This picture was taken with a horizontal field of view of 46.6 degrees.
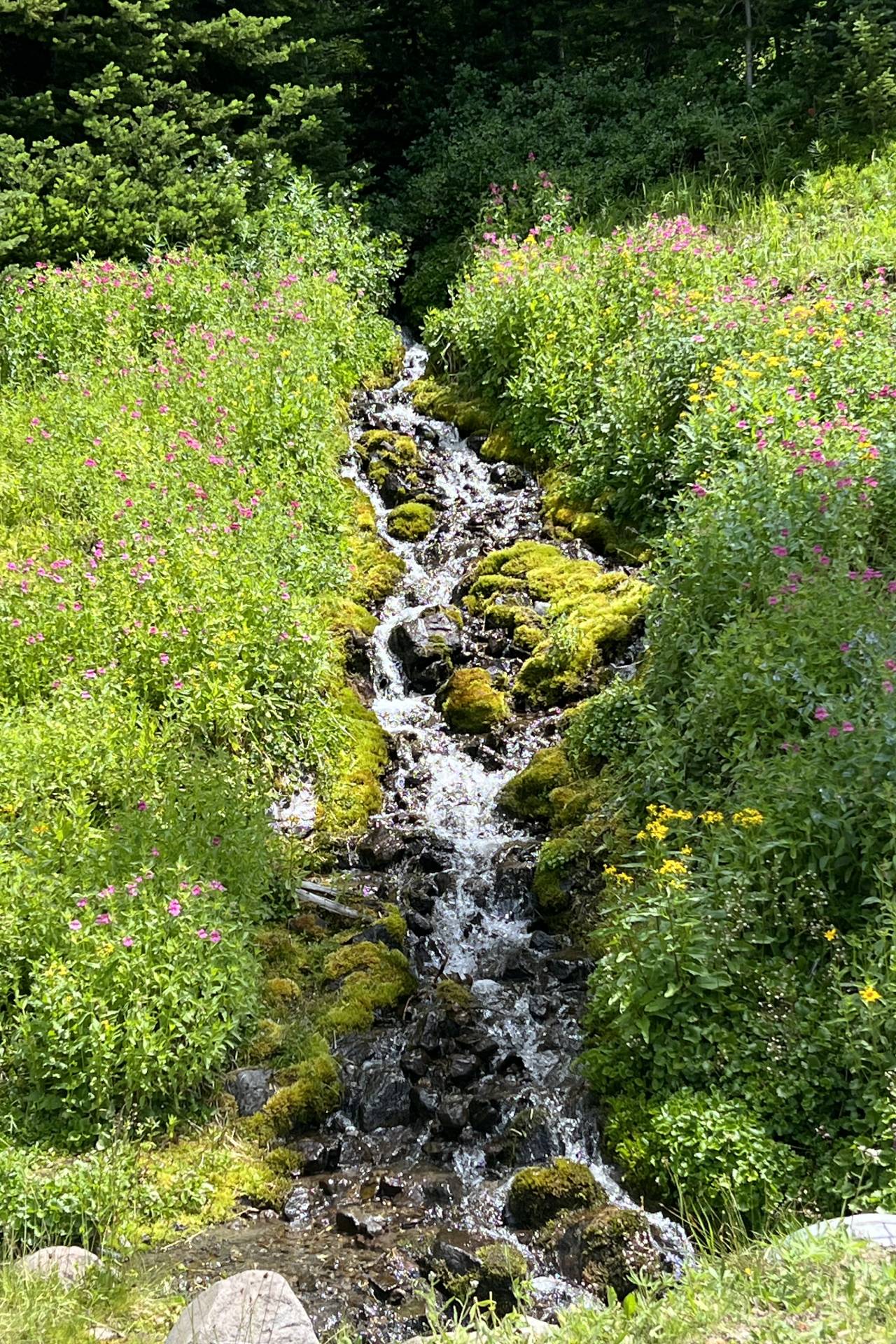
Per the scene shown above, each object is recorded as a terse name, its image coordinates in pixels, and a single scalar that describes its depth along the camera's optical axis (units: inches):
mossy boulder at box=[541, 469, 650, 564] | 334.0
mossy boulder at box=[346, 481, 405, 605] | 342.3
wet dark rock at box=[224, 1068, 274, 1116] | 187.6
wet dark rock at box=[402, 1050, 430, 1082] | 194.7
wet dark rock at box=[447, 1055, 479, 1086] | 193.3
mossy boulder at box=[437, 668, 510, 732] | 296.2
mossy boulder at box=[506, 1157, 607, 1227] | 163.6
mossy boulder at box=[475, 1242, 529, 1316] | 148.3
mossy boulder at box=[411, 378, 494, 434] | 422.0
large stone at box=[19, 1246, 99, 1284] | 136.1
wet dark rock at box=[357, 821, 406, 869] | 256.2
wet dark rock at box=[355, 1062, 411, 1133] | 189.0
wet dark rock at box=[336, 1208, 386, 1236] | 163.0
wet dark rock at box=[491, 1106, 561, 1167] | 177.8
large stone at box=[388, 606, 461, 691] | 315.9
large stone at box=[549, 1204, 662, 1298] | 149.5
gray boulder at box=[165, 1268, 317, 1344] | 120.7
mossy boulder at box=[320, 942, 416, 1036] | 206.5
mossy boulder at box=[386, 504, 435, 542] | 373.7
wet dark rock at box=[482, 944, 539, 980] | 218.5
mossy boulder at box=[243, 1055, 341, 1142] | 184.7
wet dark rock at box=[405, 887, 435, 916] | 240.5
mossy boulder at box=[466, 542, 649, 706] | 298.2
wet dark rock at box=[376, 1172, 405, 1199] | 172.1
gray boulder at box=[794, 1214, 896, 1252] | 121.7
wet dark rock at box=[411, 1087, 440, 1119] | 188.2
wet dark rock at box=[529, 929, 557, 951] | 227.3
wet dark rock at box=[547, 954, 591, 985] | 214.7
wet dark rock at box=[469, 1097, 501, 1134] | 184.5
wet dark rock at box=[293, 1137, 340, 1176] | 180.2
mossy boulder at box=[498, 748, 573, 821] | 264.5
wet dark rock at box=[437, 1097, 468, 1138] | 183.6
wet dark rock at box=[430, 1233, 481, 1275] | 151.9
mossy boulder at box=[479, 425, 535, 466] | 396.2
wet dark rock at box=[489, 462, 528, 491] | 388.2
